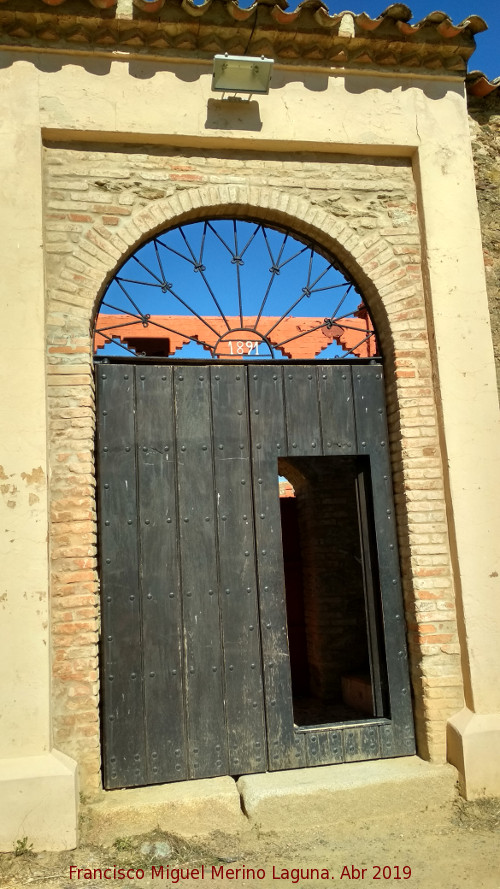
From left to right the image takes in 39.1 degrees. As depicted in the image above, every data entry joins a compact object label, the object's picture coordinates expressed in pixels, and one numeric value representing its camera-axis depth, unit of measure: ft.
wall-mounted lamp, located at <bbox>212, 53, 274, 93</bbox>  13.78
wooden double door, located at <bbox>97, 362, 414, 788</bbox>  13.00
